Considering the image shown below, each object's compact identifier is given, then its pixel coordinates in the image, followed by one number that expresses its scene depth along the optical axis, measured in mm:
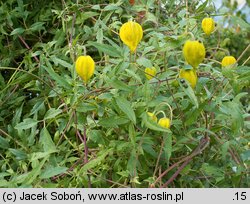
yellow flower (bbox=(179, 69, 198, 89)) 1010
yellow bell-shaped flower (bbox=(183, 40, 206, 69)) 985
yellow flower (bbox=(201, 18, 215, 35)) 1178
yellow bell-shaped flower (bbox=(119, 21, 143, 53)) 1007
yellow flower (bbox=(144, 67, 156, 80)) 1076
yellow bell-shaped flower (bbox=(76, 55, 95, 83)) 1004
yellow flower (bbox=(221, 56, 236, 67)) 1105
